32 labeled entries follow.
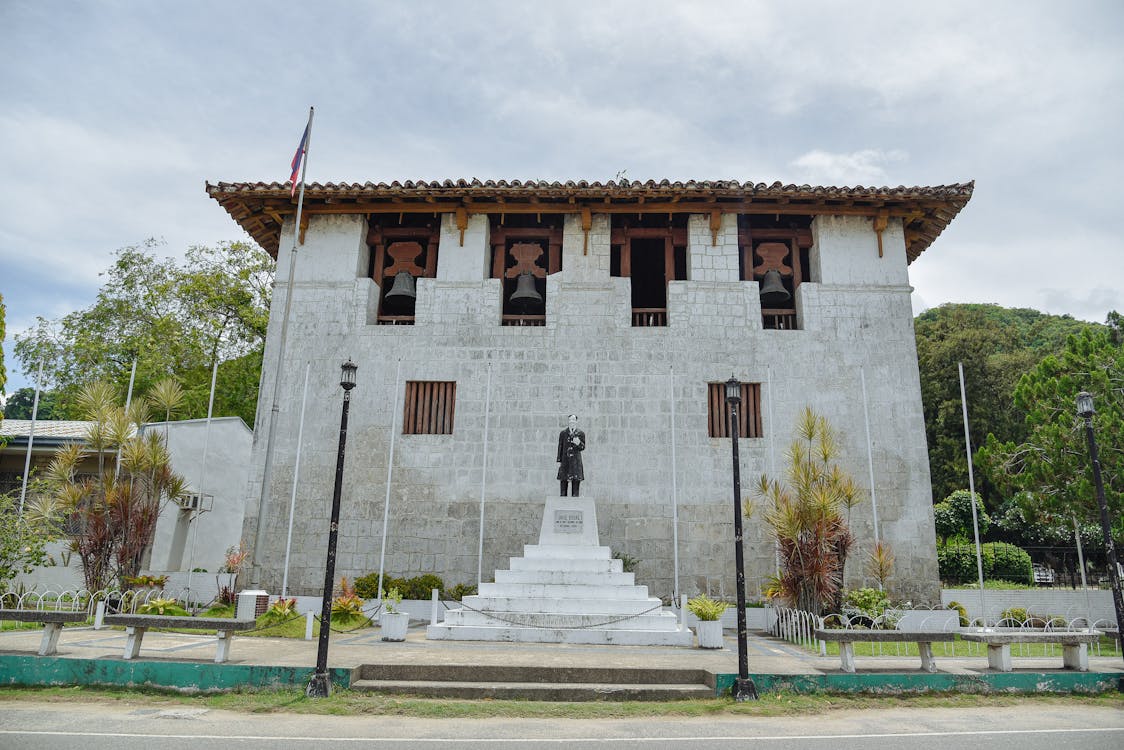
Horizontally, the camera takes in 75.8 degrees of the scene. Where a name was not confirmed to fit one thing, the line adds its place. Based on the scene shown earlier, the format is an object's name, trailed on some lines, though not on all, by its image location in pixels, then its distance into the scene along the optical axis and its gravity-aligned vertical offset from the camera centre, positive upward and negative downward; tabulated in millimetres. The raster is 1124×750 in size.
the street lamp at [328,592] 8133 -725
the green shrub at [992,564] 20219 -477
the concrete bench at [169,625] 8820 -1193
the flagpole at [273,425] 15023 +2241
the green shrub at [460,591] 14812 -1174
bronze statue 14562 +1544
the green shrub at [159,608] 12555 -1410
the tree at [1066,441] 14852 +2340
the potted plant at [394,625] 11484 -1451
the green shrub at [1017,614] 14023 -1317
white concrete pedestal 11805 -1172
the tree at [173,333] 25656 +6864
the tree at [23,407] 39253 +6627
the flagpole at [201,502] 16406 +567
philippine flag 16125 +8132
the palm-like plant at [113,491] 14344 +669
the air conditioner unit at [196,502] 17012 +577
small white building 16922 +843
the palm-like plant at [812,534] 12688 +145
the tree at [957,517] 23734 +930
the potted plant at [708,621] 11172 -1238
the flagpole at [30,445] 14922 +1636
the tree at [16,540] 12578 -316
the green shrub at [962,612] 14656 -1310
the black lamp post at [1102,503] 9516 +620
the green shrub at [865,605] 12822 -1080
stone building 15797 +3995
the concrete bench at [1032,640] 9164 -1180
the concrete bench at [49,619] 8766 -1151
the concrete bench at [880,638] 8961 -1145
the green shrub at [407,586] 14945 -1102
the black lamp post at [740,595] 8305 -642
